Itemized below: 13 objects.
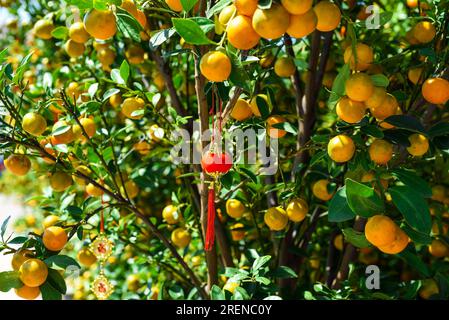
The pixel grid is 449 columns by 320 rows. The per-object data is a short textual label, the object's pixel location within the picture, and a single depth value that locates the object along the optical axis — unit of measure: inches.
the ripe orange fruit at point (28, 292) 32.4
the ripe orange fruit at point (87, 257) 44.0
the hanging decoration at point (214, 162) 30.2
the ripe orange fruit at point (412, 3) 44.1
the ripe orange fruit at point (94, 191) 42.4
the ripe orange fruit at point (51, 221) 40.7
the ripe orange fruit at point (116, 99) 45.9
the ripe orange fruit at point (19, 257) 32.8
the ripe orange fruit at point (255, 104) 36.0
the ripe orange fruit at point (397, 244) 28.9
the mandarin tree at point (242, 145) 28.0
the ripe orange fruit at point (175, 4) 28.6
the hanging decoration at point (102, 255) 41.3
